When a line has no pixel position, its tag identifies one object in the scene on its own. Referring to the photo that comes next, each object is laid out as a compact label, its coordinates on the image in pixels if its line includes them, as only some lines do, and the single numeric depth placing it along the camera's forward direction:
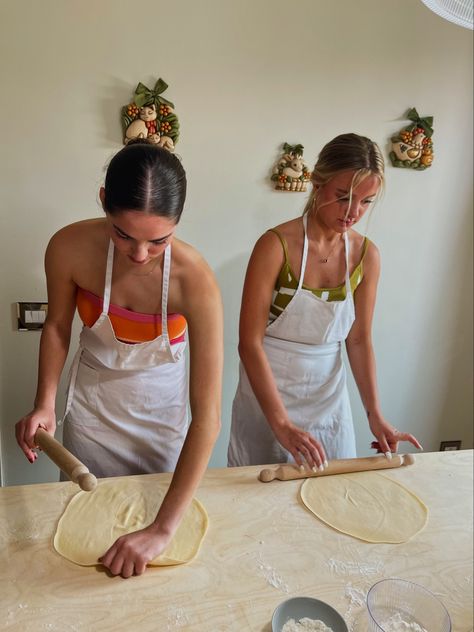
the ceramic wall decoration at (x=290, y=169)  1.76
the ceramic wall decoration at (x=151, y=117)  1.56
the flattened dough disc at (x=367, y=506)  1.04
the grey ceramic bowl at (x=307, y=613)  0.80
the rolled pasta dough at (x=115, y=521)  0.91
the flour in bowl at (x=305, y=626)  0.79
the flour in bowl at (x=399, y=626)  0.80
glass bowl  0.80
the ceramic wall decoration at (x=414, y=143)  1.86
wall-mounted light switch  1.69
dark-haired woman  0.88
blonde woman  1.24
